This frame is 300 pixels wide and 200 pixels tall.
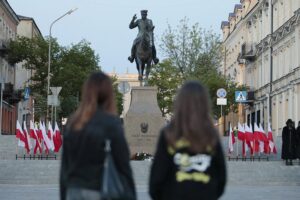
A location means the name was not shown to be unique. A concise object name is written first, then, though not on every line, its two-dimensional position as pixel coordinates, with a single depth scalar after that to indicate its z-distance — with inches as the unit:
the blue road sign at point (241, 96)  1683.1
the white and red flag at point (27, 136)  1292.9
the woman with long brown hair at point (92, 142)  220.7
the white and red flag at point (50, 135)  1327.5
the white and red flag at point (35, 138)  1311.5
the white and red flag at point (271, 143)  1293.6
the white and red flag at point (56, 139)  1342.3
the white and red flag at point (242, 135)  1316.4
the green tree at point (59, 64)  2632.9
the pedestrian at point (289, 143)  1106.7
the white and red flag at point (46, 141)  1318.9
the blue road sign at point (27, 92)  2144.4
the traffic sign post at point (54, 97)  1609.3
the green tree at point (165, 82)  2648.4
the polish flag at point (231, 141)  1320.1
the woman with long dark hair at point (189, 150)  215.5
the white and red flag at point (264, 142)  1291.8
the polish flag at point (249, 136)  1308.4
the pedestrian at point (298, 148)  1112.2
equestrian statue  1152.2
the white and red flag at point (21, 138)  1279.0
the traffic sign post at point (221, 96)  1455.5
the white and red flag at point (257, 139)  1295.5
